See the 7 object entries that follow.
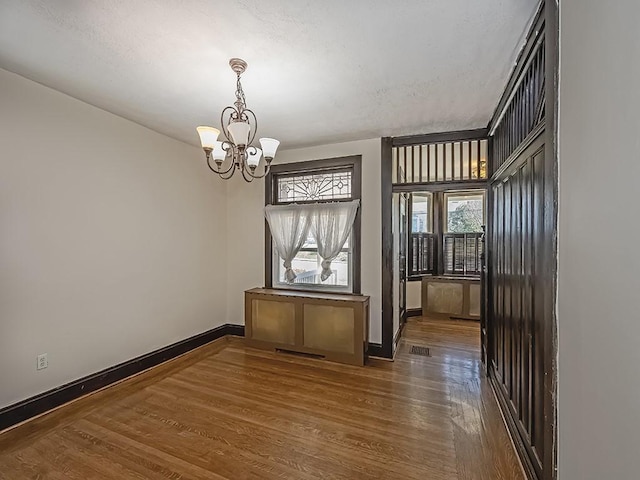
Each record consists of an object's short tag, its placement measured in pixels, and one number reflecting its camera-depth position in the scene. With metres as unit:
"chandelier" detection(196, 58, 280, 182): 2.14
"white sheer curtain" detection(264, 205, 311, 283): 4.11
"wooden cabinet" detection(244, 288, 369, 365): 3.52
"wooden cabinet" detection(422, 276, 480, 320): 5.20
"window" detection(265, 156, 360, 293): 3.92
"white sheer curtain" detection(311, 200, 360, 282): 3.86
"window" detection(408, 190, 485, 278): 5.45
